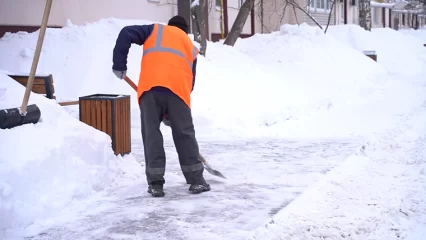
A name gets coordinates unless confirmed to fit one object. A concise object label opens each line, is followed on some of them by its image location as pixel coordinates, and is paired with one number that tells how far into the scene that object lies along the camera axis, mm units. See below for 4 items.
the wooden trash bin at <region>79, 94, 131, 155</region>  6883
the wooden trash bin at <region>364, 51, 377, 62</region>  22719
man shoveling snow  5680
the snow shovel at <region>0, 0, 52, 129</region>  5258
